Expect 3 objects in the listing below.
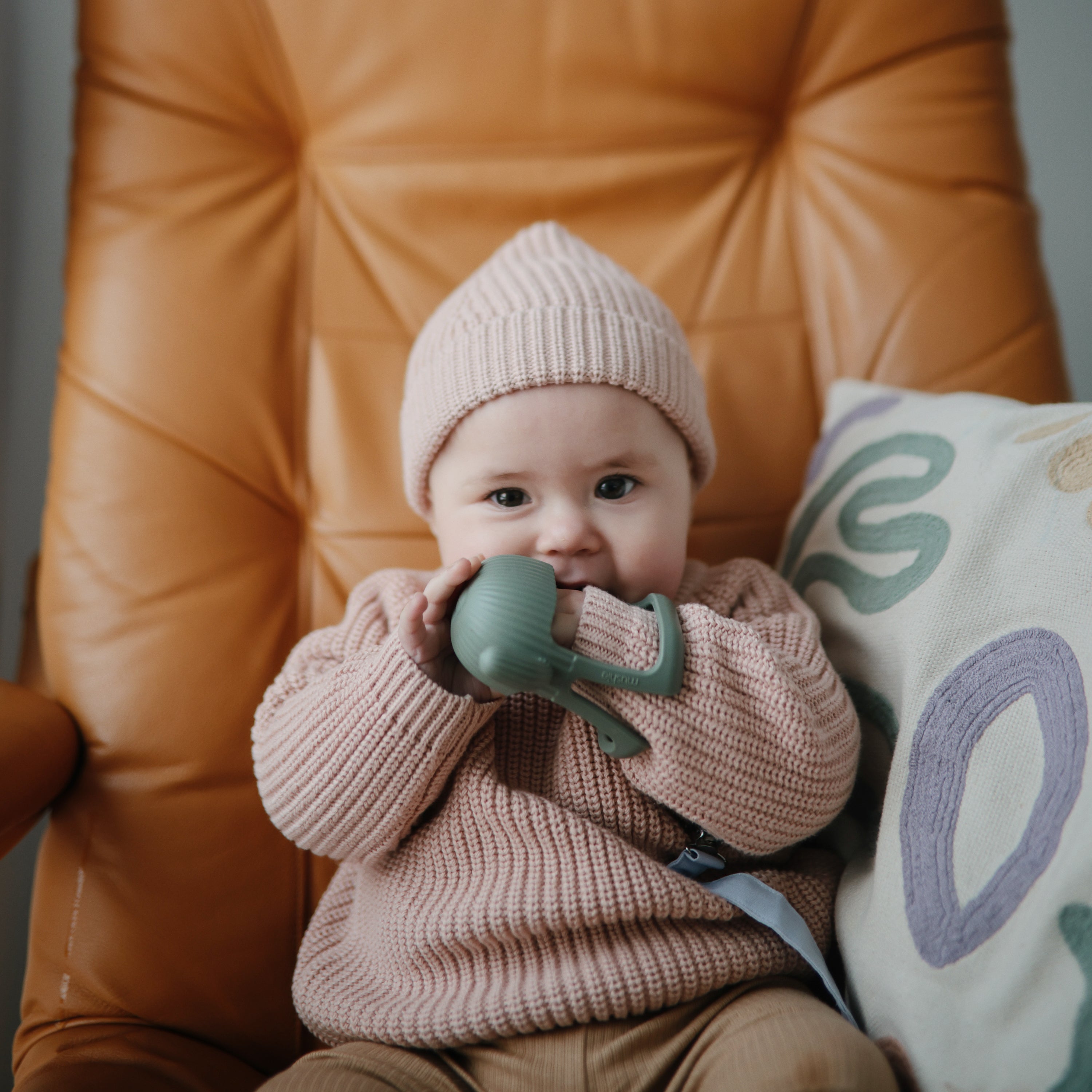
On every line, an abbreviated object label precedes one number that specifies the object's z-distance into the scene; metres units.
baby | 0.69
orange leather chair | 0.99
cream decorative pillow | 0.54
